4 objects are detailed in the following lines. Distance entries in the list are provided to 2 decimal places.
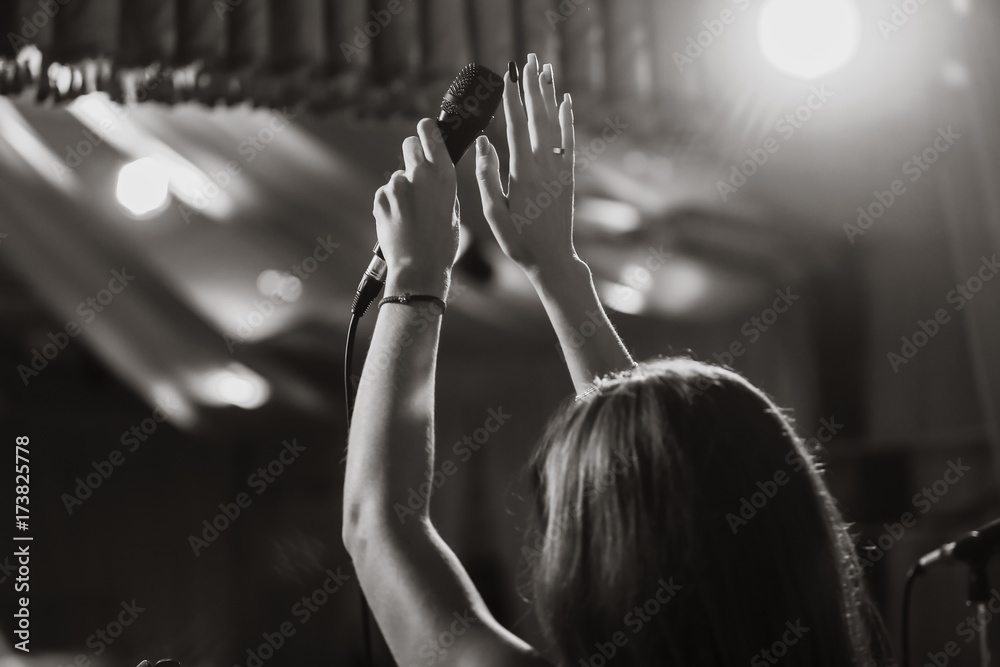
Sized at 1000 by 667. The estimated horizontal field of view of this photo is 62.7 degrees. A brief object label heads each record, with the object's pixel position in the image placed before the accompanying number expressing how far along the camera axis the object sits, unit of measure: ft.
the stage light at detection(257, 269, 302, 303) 8.87
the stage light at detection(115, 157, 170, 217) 7.73
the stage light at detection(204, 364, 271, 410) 8.74
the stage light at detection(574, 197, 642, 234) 8.46
